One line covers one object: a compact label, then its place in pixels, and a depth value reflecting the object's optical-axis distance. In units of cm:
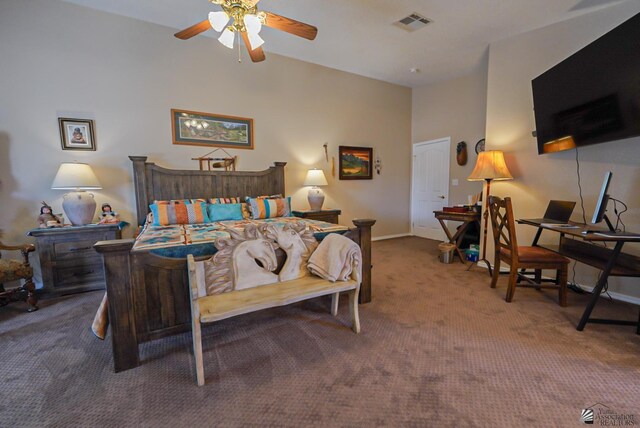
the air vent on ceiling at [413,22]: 329
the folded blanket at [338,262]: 213
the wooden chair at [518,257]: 262
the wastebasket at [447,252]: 409
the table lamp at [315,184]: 446
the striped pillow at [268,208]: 363
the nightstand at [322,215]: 426
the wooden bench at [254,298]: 163
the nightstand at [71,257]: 286
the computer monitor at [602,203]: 241
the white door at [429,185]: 541
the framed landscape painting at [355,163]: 518
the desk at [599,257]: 210
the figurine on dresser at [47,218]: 295
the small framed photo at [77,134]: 316
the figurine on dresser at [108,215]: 324
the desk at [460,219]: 413
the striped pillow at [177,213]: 308
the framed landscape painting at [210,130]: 374
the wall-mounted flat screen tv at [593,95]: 225
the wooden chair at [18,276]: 254
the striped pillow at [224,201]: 363
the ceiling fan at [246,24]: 205
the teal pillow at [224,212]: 340
